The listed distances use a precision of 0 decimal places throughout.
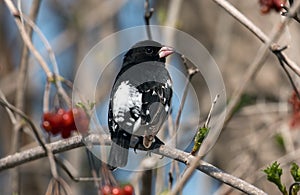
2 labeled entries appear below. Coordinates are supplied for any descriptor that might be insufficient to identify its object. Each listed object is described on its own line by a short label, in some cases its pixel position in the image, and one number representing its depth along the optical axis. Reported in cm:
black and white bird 591
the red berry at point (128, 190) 632
